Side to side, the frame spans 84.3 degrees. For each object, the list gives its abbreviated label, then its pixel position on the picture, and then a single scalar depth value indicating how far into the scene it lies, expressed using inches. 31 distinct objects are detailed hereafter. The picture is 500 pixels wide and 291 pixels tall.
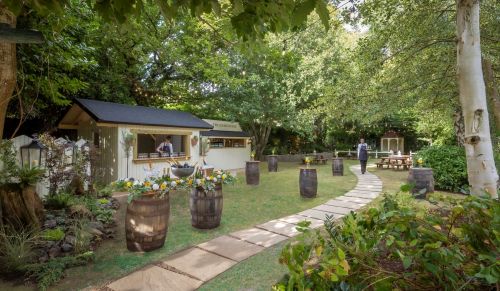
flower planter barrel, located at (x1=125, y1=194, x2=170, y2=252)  162.1
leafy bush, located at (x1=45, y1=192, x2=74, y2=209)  230.1
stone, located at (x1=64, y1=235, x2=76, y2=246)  163.3
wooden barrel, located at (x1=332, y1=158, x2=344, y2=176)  508.1
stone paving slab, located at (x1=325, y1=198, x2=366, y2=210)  274.6
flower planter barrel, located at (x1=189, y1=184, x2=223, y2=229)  206.5
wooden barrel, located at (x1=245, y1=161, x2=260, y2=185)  411.5
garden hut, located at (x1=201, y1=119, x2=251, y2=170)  629.3
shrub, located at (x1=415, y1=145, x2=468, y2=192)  341.4
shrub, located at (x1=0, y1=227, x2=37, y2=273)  141.5
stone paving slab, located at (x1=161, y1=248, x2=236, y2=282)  139.3
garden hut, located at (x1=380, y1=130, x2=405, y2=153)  871.7
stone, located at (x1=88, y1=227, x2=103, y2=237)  181.0
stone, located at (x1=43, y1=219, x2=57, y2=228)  185.3
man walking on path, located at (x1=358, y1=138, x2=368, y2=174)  531.2
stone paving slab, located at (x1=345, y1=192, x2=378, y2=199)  321.1
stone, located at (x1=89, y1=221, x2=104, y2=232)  192.6
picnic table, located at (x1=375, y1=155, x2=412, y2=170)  595.4
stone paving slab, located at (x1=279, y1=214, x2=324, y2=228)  220.7
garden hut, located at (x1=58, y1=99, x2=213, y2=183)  379.2
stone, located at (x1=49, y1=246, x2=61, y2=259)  154.1
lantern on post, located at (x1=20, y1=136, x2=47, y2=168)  259.6
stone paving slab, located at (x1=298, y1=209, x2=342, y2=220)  241.8
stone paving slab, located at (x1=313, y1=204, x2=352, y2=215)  254.5
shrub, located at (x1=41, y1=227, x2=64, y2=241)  164.6
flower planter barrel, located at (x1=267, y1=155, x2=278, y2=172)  582.9
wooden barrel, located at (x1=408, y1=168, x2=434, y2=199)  281.1
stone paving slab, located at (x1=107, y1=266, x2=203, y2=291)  125.6
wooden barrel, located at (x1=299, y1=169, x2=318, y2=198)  318.3
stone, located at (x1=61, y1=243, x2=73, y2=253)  159.9
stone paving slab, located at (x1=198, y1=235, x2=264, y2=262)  161.6
